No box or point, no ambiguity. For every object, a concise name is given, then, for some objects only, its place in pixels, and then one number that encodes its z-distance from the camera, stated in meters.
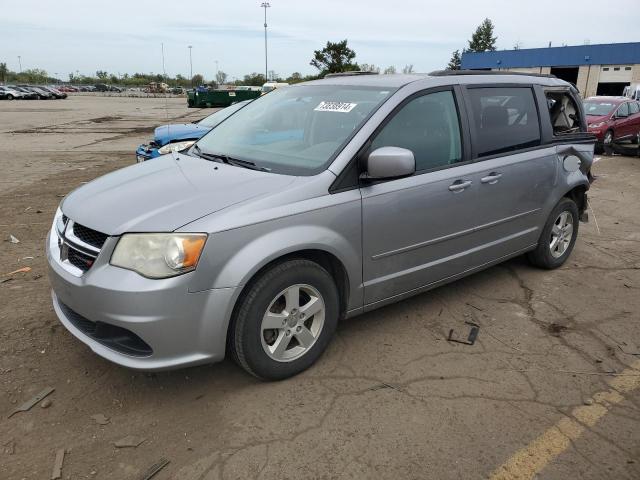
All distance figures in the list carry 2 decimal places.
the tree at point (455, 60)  93.46
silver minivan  2.63
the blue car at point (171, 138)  7.98
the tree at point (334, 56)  51.94
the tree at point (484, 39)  98.19
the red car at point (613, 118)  14.52
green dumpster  41.40
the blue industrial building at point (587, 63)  47.62
